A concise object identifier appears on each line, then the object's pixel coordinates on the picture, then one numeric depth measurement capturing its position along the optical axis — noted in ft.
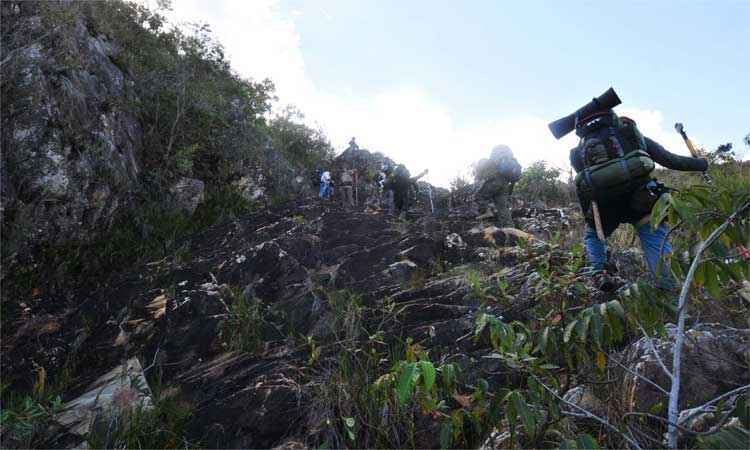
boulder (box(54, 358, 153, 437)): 13.93
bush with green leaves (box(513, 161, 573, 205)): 40.14
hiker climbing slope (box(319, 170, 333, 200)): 53.01
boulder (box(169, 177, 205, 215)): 35.63
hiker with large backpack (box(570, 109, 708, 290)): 11.56
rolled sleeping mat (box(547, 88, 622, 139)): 12.40
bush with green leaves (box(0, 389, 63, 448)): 13.05
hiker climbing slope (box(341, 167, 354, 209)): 55.67
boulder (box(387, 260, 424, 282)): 20.62
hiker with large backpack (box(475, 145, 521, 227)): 30.01
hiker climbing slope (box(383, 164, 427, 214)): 39.52
